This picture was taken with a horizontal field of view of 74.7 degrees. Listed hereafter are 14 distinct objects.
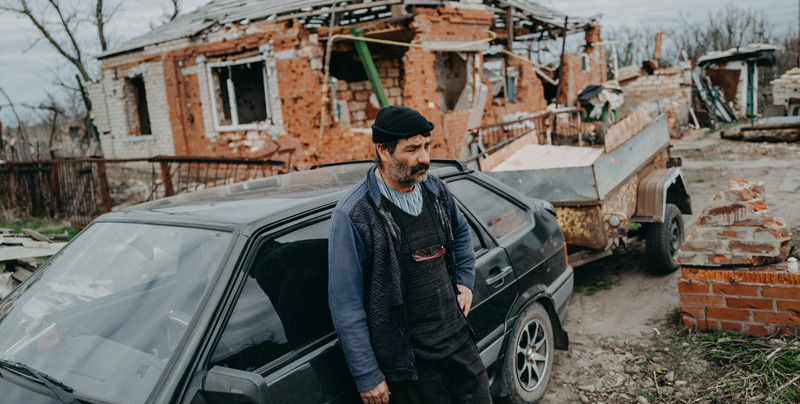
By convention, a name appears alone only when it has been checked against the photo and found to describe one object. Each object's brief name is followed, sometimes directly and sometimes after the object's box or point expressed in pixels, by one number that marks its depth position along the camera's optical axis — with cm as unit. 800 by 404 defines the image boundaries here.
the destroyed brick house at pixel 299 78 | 1051
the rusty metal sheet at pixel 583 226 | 459
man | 195
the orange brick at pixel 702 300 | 363
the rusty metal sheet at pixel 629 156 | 461
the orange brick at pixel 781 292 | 334
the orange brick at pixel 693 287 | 367
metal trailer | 459
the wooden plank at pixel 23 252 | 463
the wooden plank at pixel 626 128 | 486
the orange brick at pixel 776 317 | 337
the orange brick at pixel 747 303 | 344
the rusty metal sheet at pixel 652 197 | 518
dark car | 178
